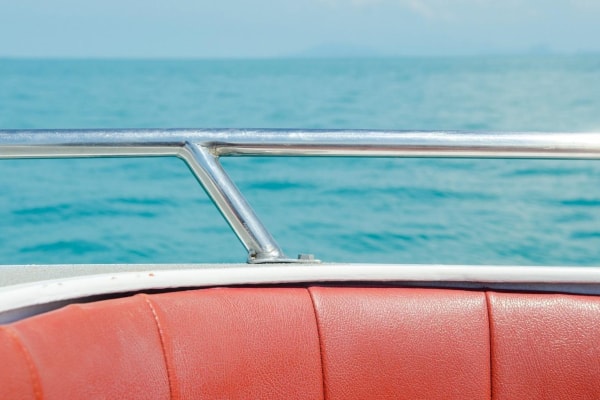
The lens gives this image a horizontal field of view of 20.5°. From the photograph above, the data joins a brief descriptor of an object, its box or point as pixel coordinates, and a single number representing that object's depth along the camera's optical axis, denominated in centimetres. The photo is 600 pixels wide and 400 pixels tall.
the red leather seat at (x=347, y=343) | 124
